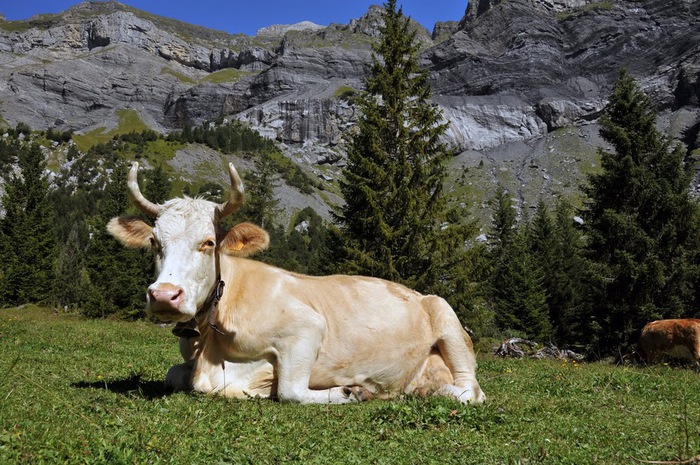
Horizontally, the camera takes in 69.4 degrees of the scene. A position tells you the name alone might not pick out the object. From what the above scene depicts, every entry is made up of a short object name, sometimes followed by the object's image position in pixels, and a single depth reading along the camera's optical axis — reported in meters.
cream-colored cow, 5.69
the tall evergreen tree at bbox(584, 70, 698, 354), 24.72
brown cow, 12.73
